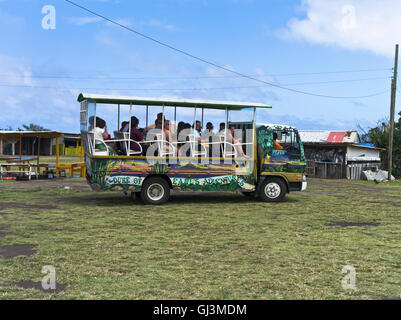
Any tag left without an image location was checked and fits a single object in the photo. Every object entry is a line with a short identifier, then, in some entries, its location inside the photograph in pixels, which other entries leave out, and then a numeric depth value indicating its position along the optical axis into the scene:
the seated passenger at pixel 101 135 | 12.30
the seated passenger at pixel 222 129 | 13.71
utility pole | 29.14
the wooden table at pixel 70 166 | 21.86
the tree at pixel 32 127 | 69.31
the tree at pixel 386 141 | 35.35
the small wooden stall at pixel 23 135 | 21.10
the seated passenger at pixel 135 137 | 12.74
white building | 30.89
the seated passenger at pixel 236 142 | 13.66
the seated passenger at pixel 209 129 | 13.72
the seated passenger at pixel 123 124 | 13.02
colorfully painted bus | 12.43
